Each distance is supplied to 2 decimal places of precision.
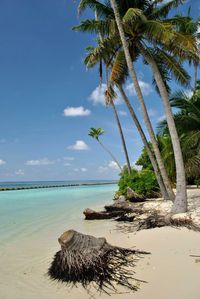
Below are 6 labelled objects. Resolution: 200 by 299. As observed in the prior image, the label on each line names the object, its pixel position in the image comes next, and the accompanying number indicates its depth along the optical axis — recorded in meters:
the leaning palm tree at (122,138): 25.54
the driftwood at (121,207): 13.21
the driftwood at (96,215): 12.14
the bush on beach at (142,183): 19.95
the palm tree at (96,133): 43.69
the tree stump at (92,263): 4.62
